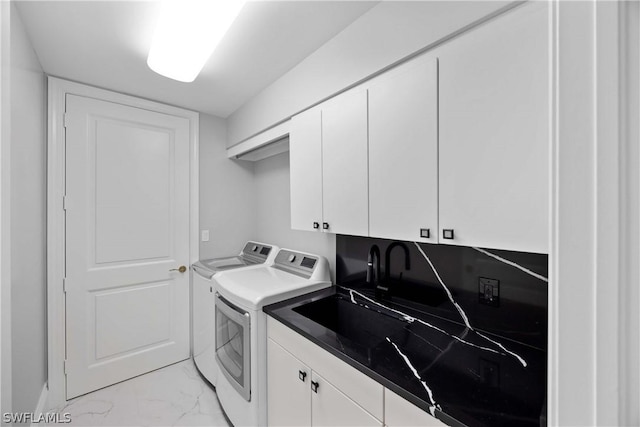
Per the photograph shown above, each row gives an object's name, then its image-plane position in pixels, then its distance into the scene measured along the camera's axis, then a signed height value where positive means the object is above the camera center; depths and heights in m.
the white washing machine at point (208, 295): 2.05 -0.68
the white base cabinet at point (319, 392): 0.88 -0.71
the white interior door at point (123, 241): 2.00 -0.24
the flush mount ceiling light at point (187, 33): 1.11 +0.83
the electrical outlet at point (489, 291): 1.16 -0.35
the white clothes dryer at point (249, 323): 1.48 -0.66
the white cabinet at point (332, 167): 1.33 +0.26
